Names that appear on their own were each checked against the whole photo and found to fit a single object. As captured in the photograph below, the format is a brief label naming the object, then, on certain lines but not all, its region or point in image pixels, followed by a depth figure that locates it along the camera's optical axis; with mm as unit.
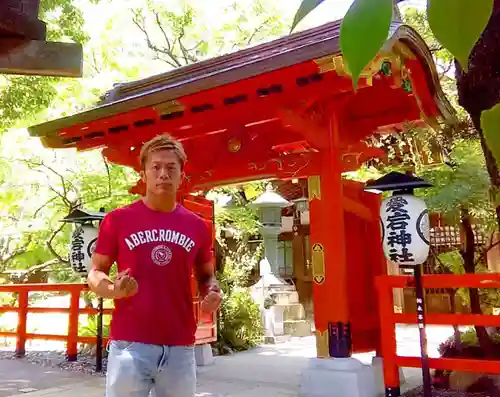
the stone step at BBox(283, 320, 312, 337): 10023
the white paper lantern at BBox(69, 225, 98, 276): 6359
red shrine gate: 4730
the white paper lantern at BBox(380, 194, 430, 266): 4262
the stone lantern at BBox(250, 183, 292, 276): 9594
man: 2096
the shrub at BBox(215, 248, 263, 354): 8289
